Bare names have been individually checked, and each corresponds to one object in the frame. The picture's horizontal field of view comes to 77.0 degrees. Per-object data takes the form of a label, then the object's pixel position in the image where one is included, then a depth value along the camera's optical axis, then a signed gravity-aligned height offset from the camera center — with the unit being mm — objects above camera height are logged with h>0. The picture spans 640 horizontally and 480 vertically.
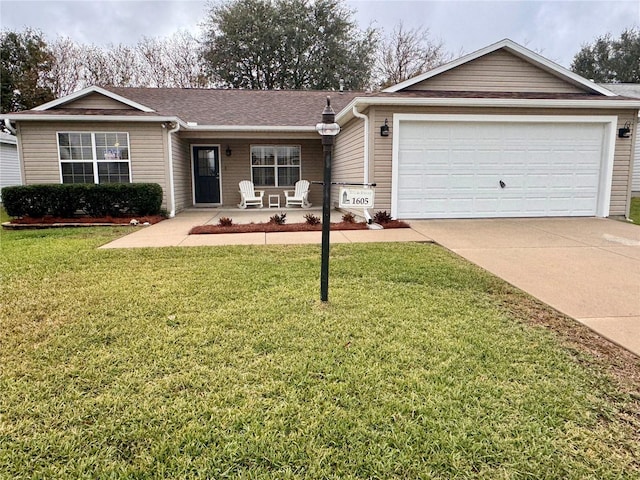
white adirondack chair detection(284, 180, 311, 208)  12508 -439
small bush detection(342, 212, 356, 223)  8508 -777
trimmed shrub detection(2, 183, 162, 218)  9133 -388
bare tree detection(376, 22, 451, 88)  24812 +7853
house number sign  3678 -138
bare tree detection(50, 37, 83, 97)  22422 +6485
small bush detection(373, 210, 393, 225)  8186 -729
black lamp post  3315 -4
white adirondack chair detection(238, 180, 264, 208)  12445 -427
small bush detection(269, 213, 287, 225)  8258 -774
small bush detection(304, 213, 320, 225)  8062 -773
